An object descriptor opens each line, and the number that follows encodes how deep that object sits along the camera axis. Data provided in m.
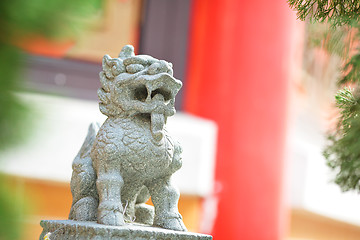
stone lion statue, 2.97
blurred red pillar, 5.03
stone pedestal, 2.86
